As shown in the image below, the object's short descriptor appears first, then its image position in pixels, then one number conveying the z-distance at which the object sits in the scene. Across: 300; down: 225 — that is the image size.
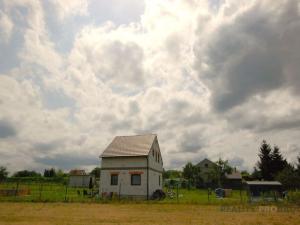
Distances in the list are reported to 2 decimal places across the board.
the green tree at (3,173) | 60.20
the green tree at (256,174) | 56.76
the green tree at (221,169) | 61.78
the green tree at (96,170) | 82.94
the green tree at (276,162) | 53.38
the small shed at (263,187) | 37.14
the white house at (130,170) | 31.14
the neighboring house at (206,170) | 65.02
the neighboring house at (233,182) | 67.50
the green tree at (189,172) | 67.44
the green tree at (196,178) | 66.97
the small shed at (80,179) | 63.22
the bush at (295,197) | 23.54
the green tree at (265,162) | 53.91
